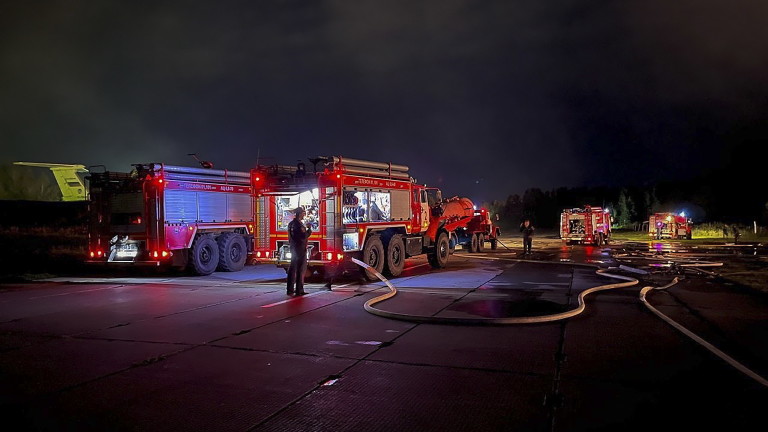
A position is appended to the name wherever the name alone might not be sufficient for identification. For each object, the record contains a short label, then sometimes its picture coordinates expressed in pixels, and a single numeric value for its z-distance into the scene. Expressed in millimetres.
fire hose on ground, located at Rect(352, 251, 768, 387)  5973
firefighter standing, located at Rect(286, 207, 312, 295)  11539
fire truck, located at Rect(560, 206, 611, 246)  31984
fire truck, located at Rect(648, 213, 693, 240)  41250
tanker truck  25422
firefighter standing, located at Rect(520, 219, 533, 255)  22812
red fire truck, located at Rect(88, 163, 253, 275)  15422
